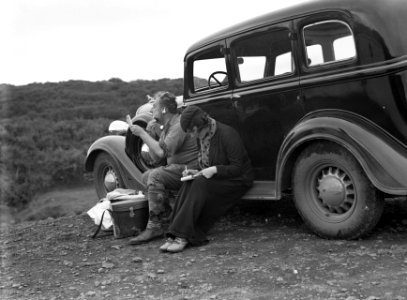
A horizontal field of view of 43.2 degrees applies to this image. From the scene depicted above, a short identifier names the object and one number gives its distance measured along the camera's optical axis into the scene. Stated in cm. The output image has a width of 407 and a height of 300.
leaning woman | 499
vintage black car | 422
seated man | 542
